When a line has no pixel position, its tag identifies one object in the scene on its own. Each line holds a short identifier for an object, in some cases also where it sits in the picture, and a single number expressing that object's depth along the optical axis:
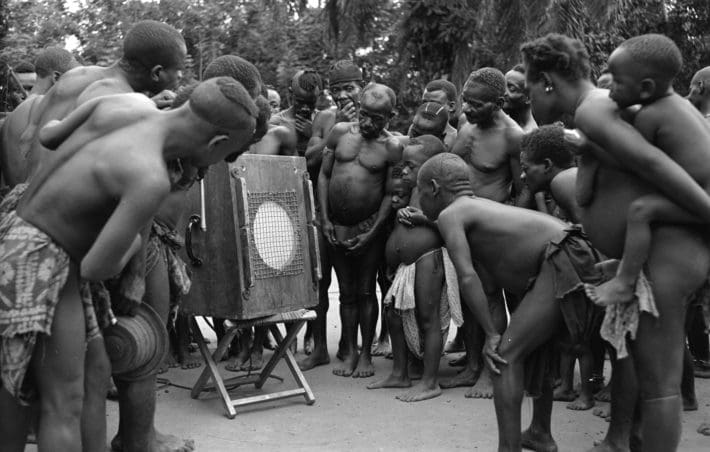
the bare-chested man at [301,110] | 6.79
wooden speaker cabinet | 5.01
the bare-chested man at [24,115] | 5.15
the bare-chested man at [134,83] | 3.93
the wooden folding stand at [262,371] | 5.11
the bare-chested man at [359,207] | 6.16
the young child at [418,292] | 5.63
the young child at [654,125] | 3.39
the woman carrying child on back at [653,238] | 3.36
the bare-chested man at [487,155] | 5.70
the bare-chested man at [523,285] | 4.09
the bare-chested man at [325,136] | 6.46
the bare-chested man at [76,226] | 3.07
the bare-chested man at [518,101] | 6.18
